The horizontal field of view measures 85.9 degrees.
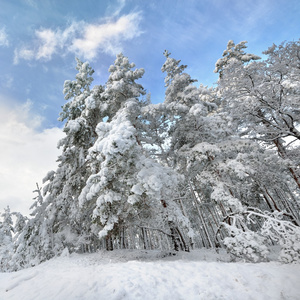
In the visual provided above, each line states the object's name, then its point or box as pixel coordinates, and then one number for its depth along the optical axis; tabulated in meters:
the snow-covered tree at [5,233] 19.17
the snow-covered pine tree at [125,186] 7.32
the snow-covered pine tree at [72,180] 10.60
